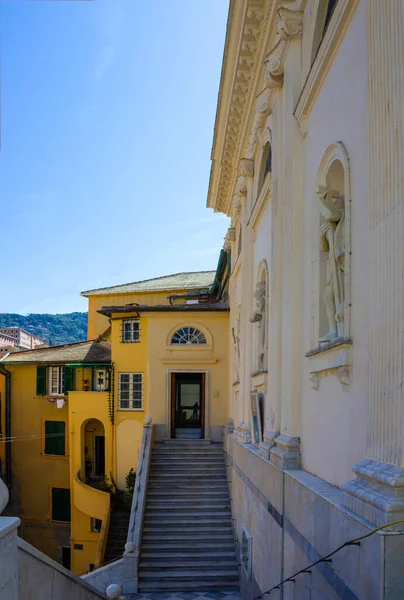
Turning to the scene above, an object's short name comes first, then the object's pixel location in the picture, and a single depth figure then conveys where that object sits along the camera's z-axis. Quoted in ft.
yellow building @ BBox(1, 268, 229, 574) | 67.92
